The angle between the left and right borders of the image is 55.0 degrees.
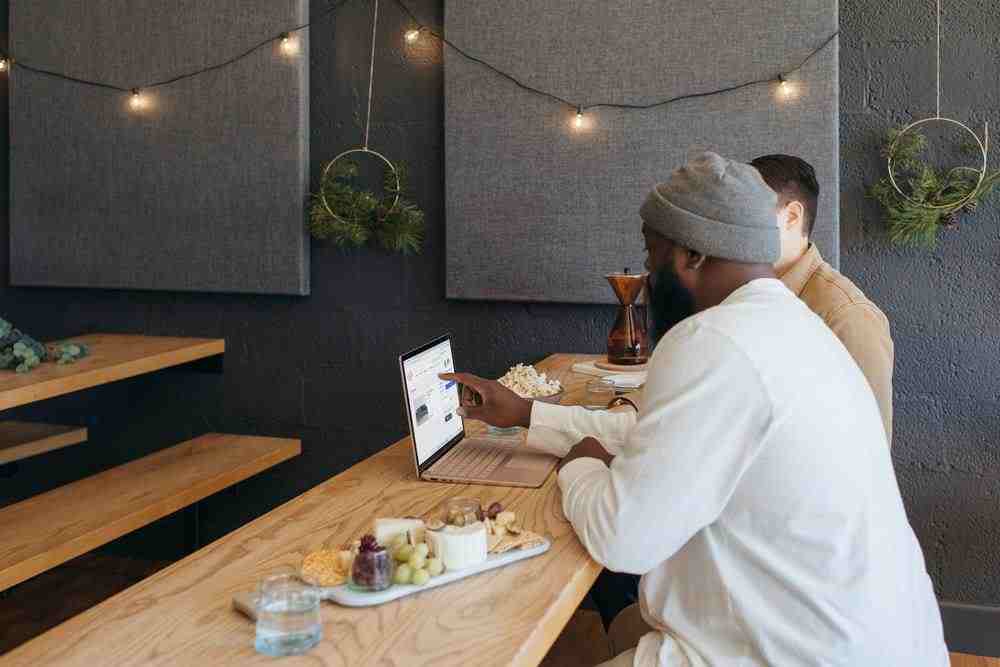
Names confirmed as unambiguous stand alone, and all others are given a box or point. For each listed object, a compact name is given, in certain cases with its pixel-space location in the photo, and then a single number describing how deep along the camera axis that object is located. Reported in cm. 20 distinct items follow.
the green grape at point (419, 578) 129
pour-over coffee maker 283
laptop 186
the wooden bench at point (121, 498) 251
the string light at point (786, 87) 305
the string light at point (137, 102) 371
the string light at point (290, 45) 351
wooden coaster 279
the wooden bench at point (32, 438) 323
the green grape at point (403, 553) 131
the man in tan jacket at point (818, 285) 204
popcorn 243
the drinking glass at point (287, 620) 111
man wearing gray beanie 129
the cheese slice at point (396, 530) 140
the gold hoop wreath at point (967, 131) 288
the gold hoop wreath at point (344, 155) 344
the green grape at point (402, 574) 129
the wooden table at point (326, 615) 111
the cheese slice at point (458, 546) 135
